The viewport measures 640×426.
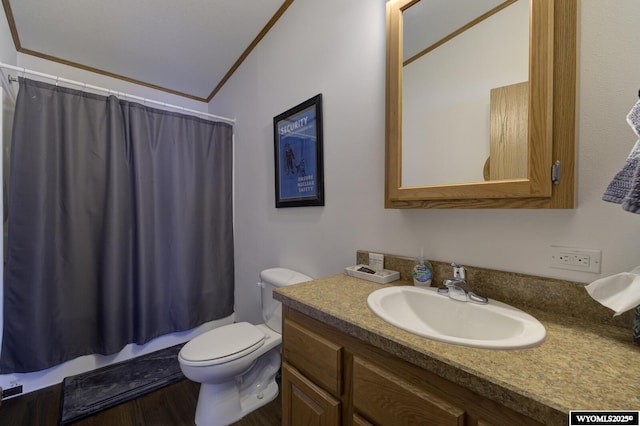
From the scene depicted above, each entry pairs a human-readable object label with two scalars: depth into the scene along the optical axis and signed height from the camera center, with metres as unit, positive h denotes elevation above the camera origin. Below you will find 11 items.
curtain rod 1.48 +0.82
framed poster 1.58 +0.34
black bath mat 1.54 -1.19
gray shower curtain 1.61 -0.14
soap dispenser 1.04 -0.28
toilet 1.33 -0.83
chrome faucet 0.87 -0.31
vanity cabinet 0.55 -0.49
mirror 0.75 +0.36
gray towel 0.56 +0.05
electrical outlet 0.75 -0.17
